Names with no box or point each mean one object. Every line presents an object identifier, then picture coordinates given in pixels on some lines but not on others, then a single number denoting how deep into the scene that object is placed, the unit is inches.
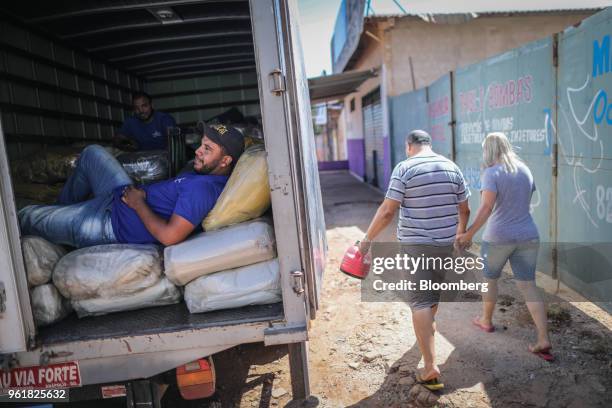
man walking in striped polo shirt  124.3
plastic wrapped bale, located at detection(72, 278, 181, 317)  101.8
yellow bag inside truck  105.0
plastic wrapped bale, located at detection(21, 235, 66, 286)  96.7
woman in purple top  135.1
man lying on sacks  106.3
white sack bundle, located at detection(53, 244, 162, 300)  98.7
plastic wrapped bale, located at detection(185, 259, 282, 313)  100.1
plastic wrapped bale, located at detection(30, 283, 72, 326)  97.4
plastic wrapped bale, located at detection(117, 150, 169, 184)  151.5
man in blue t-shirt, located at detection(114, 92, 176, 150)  205.2
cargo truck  87.5
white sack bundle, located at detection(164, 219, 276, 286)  99.9
